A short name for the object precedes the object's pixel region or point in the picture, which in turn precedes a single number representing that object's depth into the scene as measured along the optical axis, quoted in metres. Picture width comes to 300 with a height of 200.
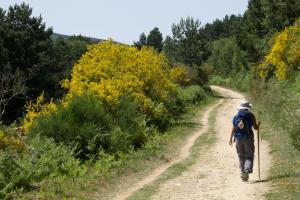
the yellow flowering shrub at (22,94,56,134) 20.02
